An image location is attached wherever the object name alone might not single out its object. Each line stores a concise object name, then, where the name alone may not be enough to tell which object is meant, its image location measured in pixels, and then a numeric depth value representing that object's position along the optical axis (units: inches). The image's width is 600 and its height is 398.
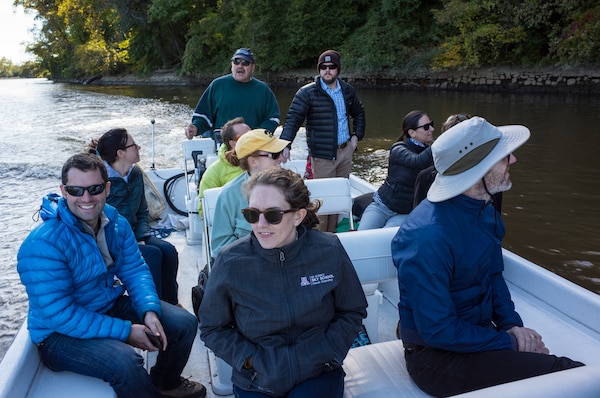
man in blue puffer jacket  75.3
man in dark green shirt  177.6
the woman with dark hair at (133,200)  116.2
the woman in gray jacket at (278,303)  69.1
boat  58.8
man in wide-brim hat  70.4
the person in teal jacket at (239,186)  101.0
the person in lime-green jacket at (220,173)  134.3
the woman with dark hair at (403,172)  131.5
